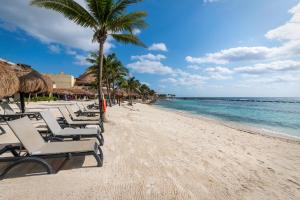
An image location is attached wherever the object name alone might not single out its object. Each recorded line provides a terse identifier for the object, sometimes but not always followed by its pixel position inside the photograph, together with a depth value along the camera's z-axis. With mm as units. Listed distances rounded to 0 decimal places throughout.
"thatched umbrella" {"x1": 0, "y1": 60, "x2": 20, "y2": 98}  3273
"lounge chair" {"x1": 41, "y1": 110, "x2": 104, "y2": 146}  3268
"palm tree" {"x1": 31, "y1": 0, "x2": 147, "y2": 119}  5860
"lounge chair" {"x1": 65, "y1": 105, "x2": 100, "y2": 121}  5053
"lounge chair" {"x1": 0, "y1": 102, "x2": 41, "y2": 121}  5660
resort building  40185
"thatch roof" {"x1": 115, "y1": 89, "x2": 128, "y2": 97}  22183
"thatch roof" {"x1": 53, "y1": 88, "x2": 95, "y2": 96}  27008
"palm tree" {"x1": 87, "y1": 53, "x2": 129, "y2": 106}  17189
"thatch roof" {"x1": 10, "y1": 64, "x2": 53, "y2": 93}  5543
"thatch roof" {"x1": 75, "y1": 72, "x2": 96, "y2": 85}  42339
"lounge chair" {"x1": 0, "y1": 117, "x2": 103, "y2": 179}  2154
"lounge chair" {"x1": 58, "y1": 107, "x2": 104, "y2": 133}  4306
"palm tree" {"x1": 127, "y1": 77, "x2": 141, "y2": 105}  35921
